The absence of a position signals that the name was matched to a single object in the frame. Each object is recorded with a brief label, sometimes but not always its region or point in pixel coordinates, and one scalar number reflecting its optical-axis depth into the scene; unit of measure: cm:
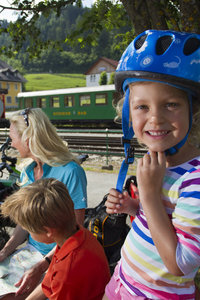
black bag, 230
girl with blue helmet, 111
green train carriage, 2148
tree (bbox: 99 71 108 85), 6889
